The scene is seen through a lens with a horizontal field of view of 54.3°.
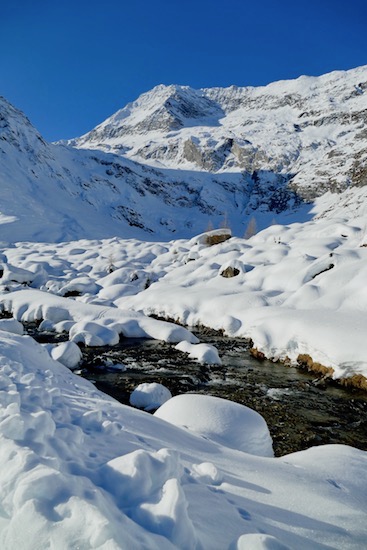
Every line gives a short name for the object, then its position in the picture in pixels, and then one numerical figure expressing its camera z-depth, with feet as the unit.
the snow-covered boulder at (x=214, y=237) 144.88
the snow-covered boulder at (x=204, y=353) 46.44
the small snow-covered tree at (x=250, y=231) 282.54
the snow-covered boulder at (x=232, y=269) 88.17
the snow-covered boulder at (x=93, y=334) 54.44
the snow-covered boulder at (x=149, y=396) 30.74
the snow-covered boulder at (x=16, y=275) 110.01
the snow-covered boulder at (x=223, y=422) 20.43
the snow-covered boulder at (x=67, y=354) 42.63
